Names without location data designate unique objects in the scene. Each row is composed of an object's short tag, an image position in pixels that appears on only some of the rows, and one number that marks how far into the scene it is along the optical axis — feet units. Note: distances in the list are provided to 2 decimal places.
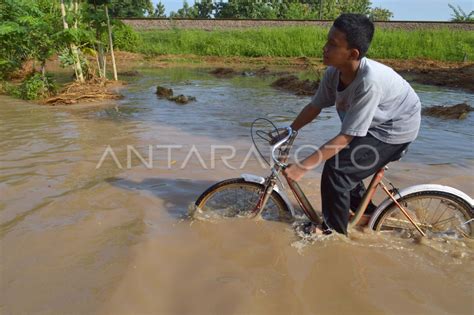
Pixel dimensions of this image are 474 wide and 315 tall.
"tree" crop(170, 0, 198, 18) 181.81
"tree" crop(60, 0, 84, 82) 35.88
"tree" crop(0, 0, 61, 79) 36.24
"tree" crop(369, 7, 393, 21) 188.00
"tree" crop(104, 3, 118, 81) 41.14
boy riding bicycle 8.70
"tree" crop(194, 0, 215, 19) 176.50
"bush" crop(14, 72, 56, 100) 35.70
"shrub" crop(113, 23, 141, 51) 90.17
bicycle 10.52
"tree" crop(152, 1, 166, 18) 196.86
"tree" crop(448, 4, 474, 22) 108.37
